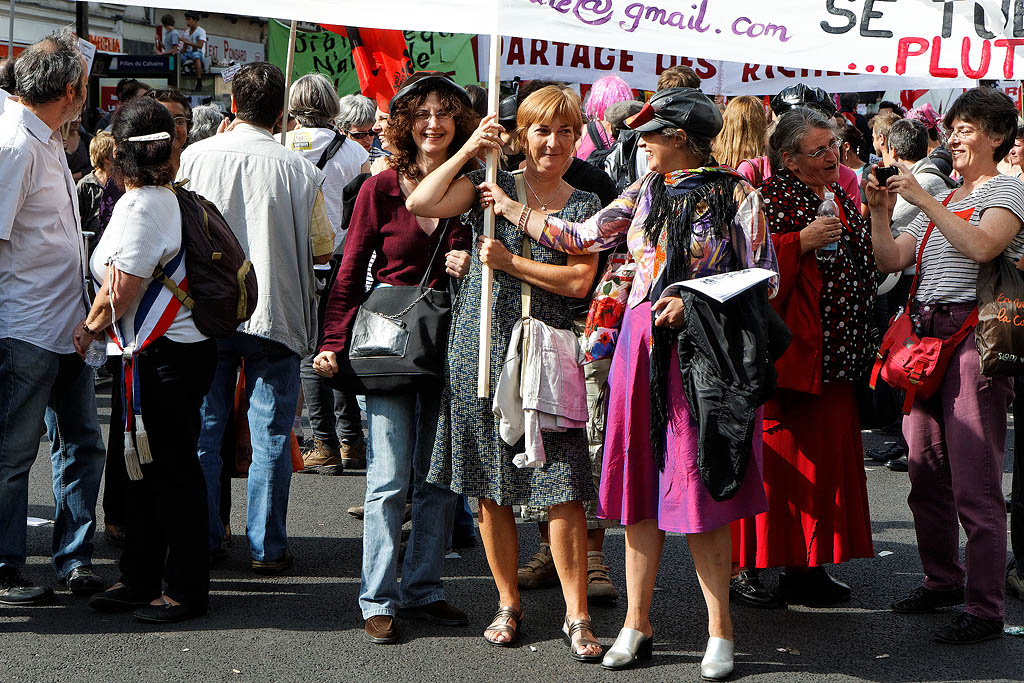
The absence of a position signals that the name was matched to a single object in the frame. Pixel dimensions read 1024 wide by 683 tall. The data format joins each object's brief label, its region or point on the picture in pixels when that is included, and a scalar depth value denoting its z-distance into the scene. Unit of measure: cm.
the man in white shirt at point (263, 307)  526
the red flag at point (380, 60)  702
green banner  792
